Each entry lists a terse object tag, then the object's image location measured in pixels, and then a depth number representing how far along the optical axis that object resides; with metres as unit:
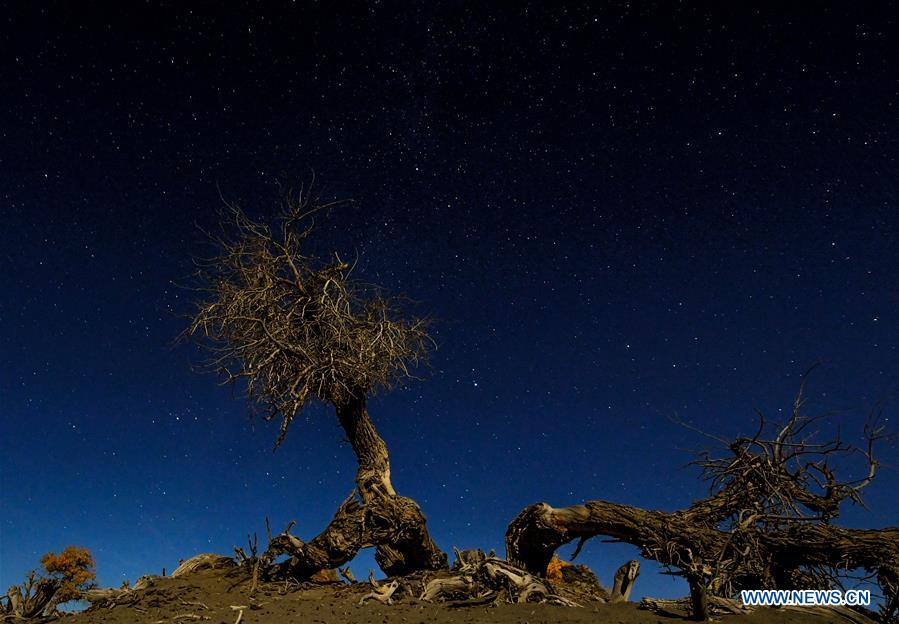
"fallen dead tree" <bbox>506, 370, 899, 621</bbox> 8.06
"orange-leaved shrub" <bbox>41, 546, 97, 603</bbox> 13.54
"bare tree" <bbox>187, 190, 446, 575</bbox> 10.77
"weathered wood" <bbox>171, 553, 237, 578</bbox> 10.30
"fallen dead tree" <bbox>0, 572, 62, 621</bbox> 8.25
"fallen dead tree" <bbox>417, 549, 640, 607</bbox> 7.43
